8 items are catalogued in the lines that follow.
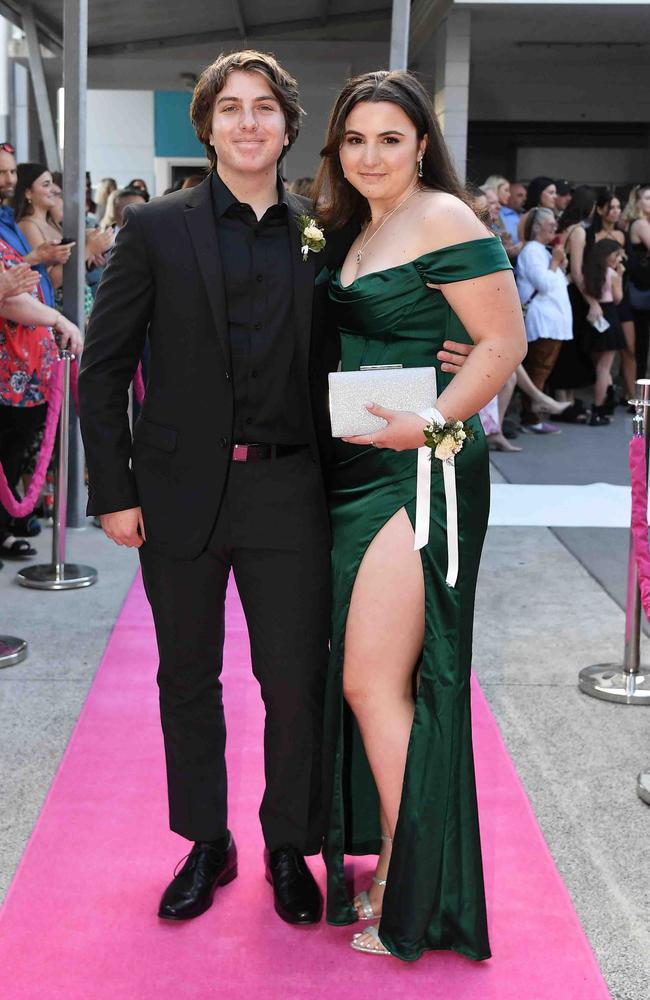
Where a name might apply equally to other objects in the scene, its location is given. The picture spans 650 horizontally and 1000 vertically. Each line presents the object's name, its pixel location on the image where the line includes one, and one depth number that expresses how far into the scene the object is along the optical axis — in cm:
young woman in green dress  259
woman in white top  1037
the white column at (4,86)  1663
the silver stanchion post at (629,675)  460
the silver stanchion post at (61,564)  595
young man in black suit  270
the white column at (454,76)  1451
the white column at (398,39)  729
